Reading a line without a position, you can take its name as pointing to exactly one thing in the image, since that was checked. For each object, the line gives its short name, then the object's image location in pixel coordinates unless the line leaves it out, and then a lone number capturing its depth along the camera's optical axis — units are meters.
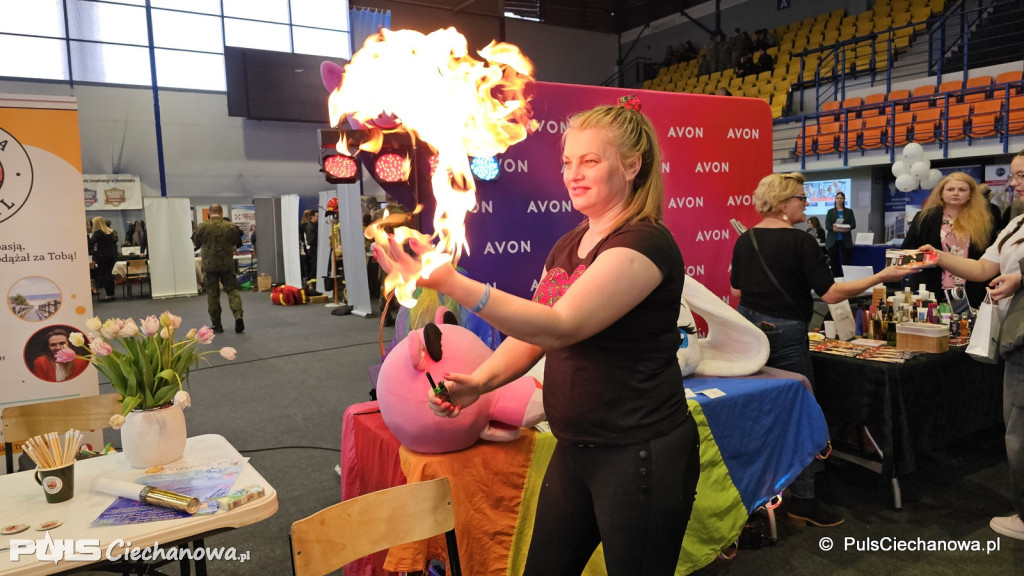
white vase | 2.01
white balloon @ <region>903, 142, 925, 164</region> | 8.91
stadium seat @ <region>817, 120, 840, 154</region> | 11.95
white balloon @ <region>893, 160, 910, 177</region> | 9.06
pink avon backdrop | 3.32
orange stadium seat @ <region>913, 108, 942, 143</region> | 10.40
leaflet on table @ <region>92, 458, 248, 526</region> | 1.69
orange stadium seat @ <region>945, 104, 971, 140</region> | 9.92
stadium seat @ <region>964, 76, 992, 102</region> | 10.43
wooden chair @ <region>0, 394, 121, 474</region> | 2.33
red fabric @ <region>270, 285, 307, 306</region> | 11.55
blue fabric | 2.69
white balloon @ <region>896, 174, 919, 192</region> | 8.79
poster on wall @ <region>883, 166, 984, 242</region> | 11.27
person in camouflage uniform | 8.34
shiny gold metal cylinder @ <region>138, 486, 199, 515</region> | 1.70
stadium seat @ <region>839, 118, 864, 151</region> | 11.41
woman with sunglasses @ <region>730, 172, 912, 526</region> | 3.02
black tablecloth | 3.08
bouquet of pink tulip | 2.05
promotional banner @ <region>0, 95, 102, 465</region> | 3.22
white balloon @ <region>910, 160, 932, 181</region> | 8.74
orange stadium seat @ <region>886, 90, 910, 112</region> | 11.26
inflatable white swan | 2.90
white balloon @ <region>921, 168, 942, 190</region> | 8.45
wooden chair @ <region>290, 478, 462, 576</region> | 1.53
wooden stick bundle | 1.80
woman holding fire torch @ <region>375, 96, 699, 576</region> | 1.33
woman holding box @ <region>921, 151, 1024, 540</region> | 2.54
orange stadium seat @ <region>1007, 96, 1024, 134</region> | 9.30
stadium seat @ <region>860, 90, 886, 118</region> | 12.16
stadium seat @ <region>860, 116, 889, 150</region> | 11.32
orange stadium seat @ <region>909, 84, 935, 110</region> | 11.12
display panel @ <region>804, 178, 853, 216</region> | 12.63
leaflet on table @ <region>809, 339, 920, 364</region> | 3.20
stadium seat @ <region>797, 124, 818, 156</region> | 12.12
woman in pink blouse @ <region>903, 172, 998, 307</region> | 3.80
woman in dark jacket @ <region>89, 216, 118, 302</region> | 12.00
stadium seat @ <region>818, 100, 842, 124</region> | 12.43
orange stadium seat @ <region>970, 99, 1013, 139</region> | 9.62
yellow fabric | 2.54
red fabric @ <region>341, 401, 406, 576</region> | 2.30
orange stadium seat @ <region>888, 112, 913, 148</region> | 10.75
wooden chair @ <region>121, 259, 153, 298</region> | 12.94
